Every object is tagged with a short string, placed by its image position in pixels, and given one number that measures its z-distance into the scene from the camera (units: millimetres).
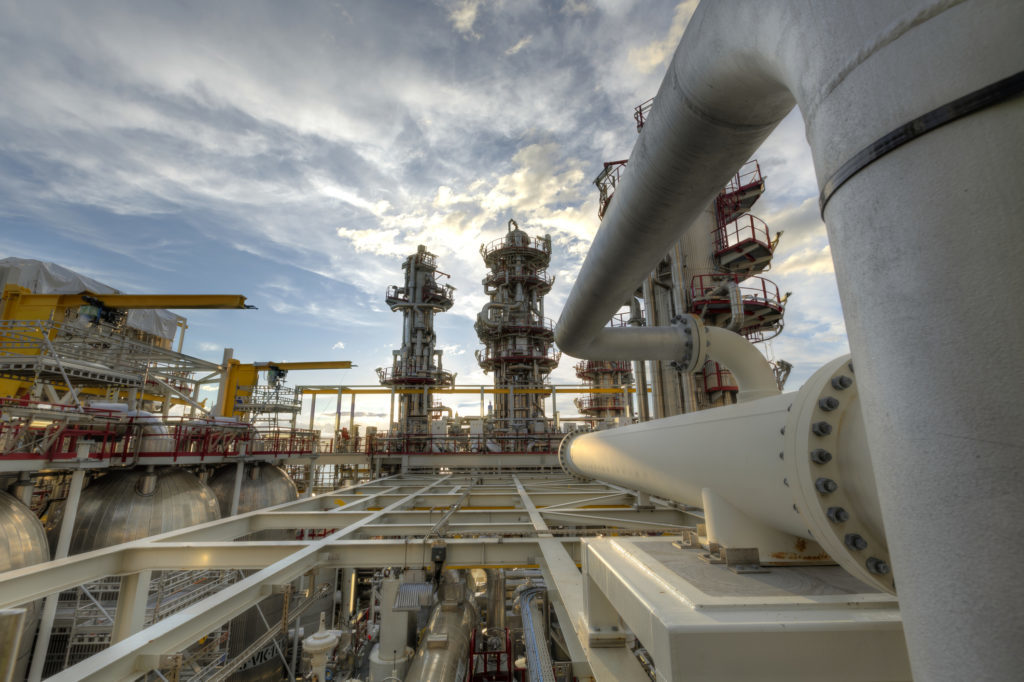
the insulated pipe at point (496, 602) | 11016
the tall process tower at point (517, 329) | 22250
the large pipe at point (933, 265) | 721
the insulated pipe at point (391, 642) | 8055
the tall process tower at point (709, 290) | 11523
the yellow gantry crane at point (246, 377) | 16094
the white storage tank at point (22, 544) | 5652
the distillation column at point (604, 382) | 30781
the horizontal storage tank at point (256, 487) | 12025
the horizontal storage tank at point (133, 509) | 7863
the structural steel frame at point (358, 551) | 2525
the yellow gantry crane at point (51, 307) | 8594
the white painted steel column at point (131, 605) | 3760
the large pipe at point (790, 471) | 1414
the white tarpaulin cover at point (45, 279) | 18203
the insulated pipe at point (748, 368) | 2990
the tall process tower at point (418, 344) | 23484
